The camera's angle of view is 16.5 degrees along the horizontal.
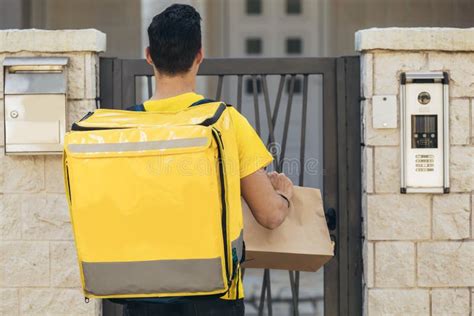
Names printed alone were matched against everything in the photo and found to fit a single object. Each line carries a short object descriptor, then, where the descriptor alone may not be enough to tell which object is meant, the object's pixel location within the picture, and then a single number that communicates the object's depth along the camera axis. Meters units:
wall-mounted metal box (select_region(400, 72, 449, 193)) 7.81
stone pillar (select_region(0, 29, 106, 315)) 7.95
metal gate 8.11
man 4.89
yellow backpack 4.58
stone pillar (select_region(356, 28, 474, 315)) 7.90
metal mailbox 7.81
